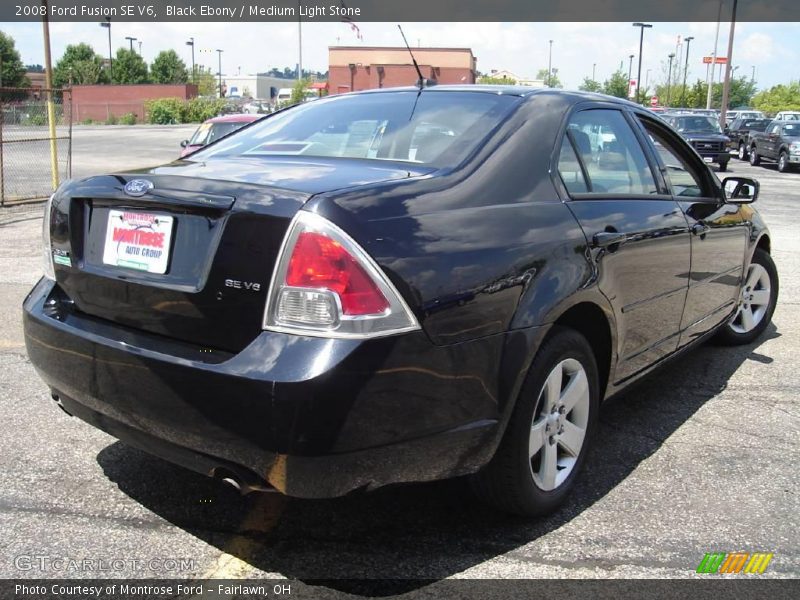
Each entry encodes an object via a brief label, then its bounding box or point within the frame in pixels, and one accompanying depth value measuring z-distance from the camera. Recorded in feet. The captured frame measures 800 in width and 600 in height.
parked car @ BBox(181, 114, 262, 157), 43.06
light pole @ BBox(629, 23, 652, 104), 185.82
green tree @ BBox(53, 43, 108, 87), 255.91
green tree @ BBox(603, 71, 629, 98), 226.79
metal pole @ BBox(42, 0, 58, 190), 43.27
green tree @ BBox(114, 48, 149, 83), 270.67
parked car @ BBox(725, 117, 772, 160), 101.13
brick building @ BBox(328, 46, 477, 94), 195.42
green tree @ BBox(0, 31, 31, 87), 226.38
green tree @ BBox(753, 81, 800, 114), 205.46
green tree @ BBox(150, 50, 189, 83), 285.84
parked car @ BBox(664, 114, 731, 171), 80.59
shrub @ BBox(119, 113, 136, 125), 196.03
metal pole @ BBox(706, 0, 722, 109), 125.82
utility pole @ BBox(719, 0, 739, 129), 110.22
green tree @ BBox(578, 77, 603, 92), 261.85
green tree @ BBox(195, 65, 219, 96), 272.27
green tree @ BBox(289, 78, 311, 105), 182.45
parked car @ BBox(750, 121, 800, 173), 81.05
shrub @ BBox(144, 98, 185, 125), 194.49
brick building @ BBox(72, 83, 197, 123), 219.00
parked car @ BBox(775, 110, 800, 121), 106.76
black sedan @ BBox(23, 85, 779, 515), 7.32
